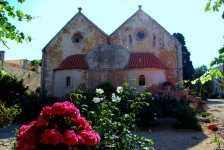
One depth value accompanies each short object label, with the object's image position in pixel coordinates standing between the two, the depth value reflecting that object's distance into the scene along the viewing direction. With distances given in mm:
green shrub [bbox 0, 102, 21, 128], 7496
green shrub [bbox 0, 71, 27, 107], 22953
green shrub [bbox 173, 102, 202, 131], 13836
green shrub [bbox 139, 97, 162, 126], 14125
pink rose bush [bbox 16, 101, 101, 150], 3793
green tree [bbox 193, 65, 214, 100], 37181
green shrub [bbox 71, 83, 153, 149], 5059
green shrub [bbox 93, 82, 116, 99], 19550
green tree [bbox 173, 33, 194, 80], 38812
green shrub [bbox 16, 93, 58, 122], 16516
